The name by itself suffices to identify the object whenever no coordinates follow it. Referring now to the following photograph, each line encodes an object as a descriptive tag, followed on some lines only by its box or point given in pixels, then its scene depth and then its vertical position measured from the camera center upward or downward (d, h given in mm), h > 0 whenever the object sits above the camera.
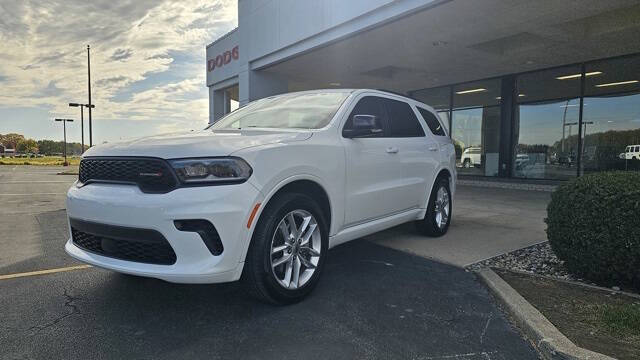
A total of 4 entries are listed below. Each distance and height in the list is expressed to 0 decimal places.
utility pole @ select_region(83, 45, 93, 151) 30009 +5344
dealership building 9469 +2790
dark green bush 3553 -630
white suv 2820 -369
